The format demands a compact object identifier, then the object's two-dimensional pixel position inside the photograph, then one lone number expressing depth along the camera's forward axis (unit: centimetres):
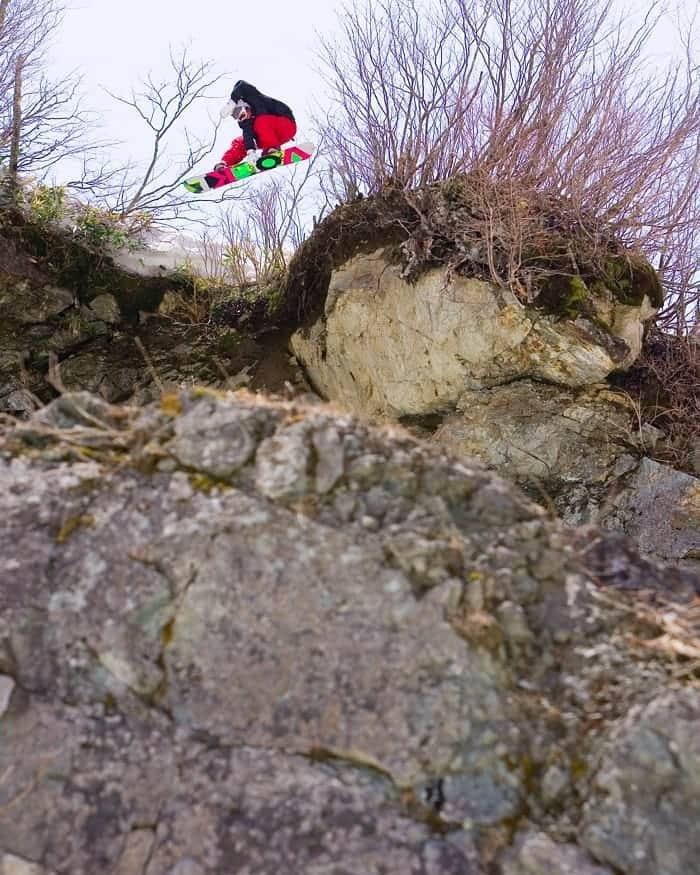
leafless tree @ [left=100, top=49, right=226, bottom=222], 870
